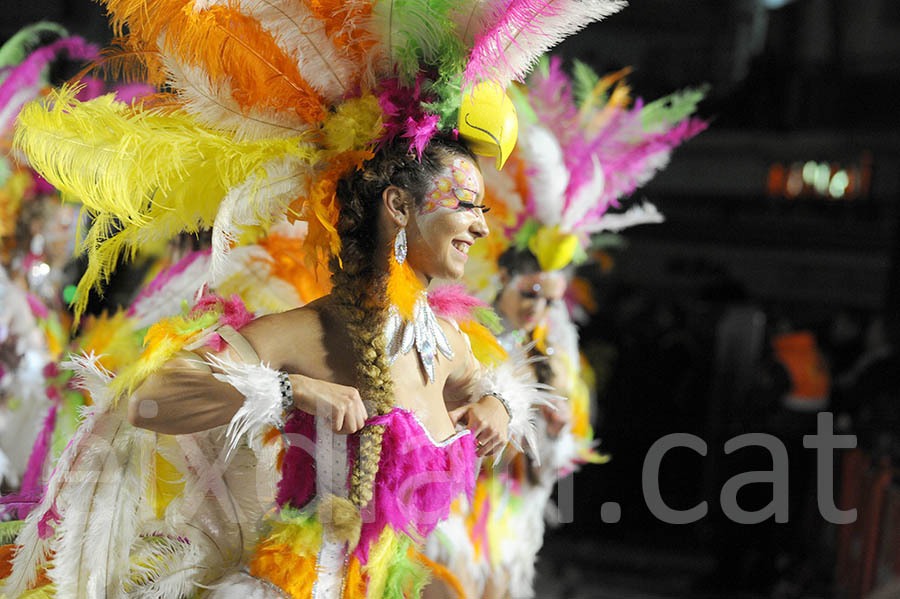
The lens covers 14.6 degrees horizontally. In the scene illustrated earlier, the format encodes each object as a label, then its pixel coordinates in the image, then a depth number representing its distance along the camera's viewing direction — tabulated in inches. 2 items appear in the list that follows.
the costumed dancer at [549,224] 248.2
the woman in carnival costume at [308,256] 211.4
